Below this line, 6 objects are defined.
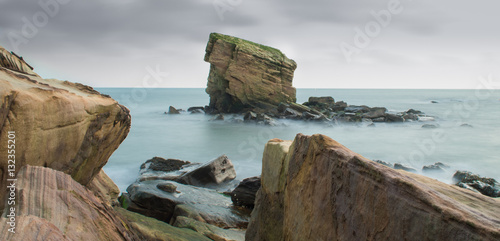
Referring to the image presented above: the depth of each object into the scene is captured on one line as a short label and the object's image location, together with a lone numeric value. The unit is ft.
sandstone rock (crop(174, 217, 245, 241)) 19.84
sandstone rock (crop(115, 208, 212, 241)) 14.83
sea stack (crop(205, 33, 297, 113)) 112.78
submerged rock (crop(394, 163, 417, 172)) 46.28
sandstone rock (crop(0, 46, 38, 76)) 16.78
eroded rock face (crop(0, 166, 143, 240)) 8.55
